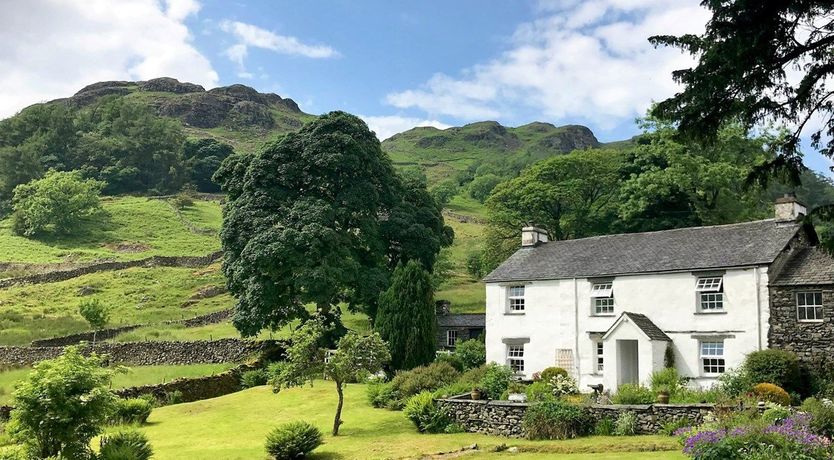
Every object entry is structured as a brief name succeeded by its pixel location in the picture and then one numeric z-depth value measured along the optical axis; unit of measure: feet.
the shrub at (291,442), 66.64
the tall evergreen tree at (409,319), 111.45
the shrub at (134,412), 85.76
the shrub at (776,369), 81.56
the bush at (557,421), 70.85
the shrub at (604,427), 69.97
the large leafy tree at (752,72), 34.37
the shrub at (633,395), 77.41
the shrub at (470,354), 120.16
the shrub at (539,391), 79.60
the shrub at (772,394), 71.92
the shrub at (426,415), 79.46
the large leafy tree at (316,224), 129.80
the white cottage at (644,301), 92.22
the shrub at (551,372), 98.16
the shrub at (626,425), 69.36
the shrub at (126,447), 57.82
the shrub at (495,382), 90.22
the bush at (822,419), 55.16
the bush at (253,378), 115.65
